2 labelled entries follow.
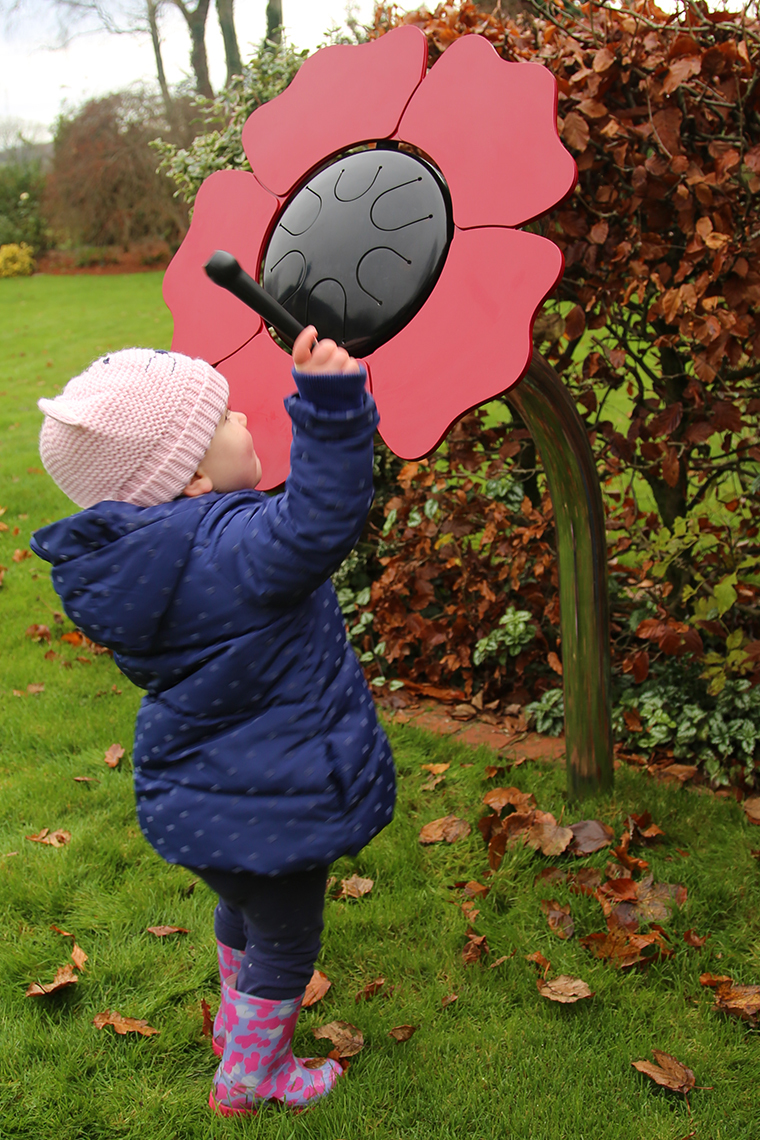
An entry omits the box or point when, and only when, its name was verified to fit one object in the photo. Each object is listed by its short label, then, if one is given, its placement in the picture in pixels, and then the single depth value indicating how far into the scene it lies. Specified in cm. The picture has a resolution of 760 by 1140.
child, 129
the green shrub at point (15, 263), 2377
